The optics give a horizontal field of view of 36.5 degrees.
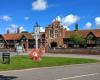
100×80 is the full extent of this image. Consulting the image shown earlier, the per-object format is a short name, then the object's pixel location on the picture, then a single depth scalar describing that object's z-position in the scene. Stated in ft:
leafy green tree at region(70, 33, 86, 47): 149.71
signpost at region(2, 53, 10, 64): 50.64
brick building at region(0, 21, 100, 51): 151.19
